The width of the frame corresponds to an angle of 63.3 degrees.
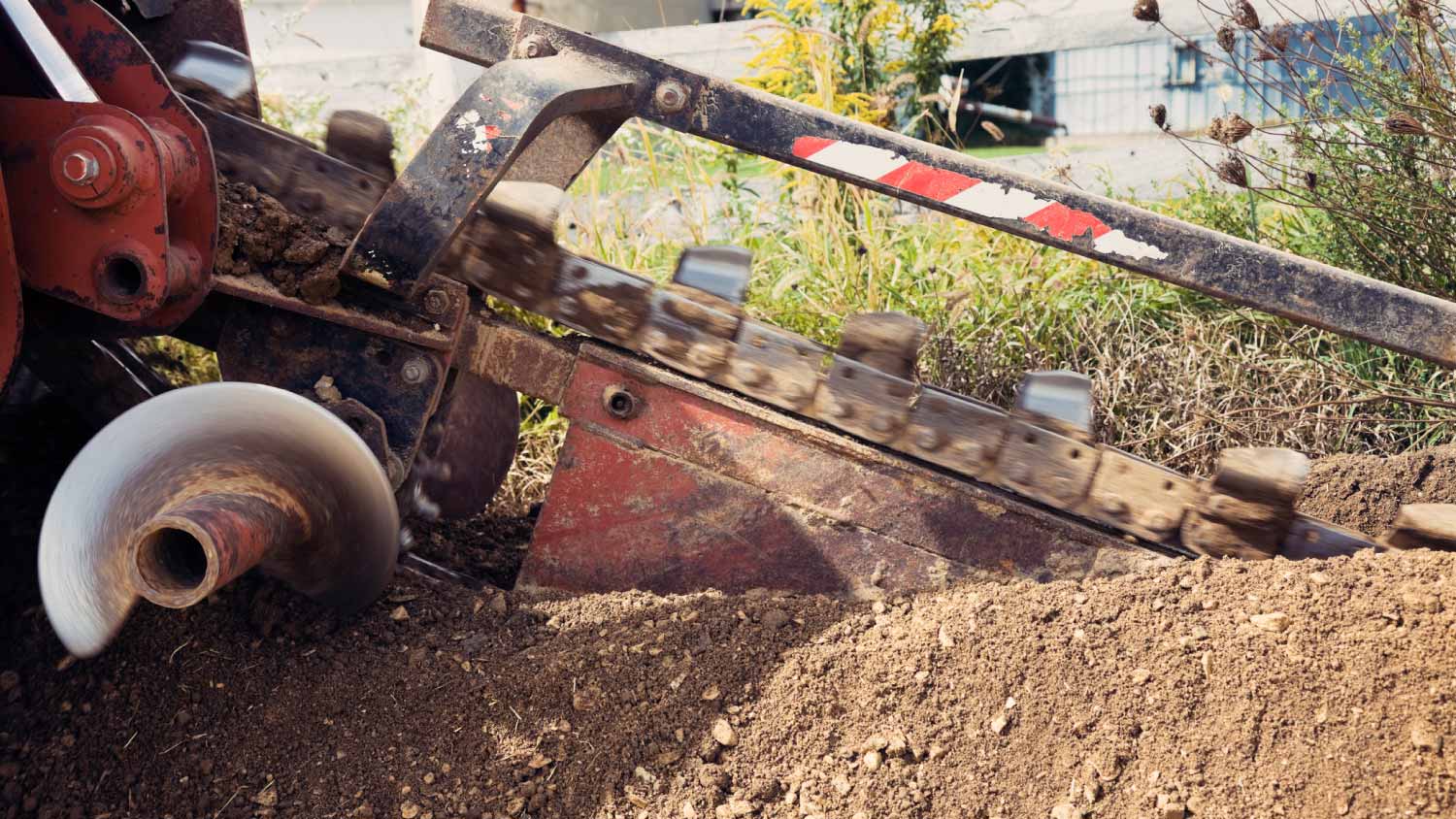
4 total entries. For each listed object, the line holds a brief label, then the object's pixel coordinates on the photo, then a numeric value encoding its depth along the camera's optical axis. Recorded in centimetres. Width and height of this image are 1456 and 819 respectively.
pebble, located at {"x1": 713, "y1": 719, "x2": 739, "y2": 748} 209
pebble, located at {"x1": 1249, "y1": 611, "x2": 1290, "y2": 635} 204
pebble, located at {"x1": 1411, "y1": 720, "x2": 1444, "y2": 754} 182
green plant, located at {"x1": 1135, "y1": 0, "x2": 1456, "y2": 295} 327
